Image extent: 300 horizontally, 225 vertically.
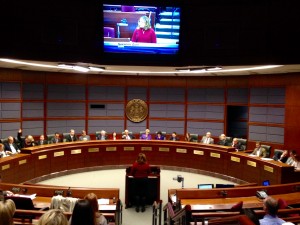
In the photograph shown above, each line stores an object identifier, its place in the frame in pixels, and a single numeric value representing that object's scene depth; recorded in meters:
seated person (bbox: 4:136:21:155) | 8.36
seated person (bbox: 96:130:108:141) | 10.53
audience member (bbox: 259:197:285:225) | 3.34
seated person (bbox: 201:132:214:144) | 10.02
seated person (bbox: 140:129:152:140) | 10.65
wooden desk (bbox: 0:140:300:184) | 7.15
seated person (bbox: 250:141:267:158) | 8.34
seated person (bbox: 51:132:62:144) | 9.52
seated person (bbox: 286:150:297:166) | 7.44
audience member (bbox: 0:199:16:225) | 1.82
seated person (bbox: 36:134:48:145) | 9.25
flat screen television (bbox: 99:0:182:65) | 7.26
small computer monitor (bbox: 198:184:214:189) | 5.67
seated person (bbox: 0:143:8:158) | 7.41
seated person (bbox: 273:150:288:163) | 8.05
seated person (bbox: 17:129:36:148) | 8.83
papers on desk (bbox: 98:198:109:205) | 4.73
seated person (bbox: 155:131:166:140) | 10.78
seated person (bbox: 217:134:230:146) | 9.73
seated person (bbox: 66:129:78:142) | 10.07
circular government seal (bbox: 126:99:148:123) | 11.99
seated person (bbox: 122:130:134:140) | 10.58
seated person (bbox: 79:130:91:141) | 10.19
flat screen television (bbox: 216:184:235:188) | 5.58
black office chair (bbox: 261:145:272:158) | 8.55
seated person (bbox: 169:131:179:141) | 10.61
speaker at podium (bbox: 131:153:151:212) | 6.16
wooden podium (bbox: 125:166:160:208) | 6.30
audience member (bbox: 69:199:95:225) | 2.16
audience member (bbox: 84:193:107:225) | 3.01
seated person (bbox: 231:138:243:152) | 9.54
